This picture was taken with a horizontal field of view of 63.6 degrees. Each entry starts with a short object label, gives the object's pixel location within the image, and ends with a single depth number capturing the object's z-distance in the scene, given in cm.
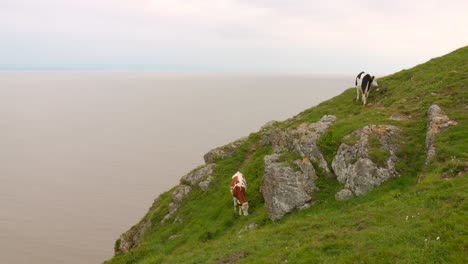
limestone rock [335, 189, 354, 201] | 1760
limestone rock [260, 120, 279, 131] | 3182
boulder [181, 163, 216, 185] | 2605
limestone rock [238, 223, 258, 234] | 1870
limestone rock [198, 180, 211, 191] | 2492
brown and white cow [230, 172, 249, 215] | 2056
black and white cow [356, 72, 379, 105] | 2865
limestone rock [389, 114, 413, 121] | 2141
